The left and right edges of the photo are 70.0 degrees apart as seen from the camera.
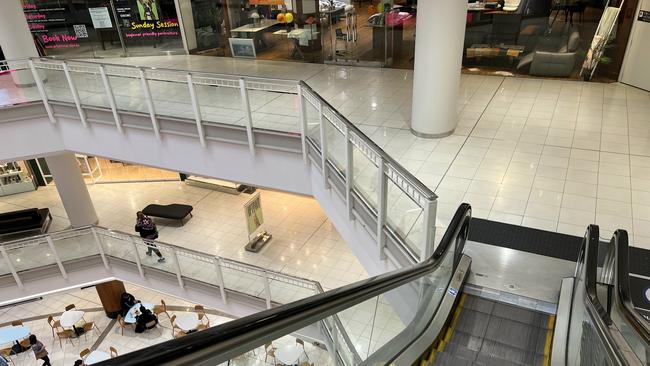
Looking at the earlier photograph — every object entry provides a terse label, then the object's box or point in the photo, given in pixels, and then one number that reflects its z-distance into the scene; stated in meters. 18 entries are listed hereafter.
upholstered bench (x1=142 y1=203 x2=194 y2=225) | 14.45
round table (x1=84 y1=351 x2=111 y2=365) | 10.80
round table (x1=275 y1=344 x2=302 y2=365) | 9.25
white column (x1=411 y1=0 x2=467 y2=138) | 6.15
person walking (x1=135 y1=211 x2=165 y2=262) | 11.41
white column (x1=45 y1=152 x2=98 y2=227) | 12.55
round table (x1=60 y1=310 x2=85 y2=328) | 11.84
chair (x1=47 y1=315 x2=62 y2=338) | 12.08
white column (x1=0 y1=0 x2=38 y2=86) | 9.32
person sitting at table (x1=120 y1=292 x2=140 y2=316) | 12.70
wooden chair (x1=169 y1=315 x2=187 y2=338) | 11.68
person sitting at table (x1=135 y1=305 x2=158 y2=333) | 12.12
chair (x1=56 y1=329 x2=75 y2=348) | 12.09
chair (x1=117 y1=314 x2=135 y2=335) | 12.38
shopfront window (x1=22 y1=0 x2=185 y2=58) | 12.45
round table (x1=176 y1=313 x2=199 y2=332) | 11.50
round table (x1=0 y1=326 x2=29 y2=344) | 11.24
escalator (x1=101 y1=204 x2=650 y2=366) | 1.64
